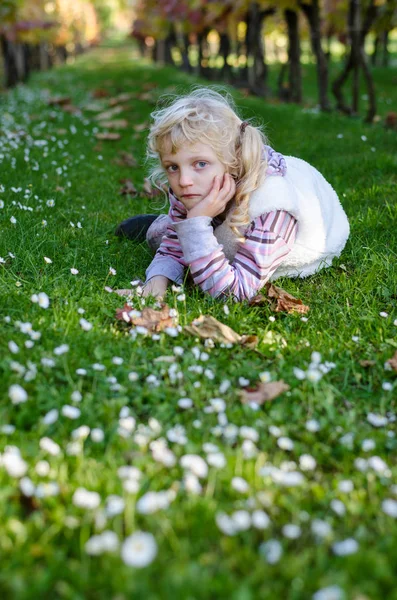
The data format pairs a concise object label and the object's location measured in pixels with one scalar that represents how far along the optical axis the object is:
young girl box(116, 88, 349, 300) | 3.60
